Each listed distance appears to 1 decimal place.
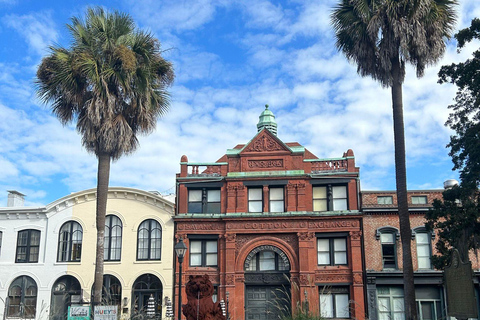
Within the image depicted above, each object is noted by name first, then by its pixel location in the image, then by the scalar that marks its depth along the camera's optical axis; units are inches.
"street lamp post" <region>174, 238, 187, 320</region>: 882.1
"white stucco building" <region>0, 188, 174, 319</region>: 1381.6
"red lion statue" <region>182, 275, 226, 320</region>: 704.4
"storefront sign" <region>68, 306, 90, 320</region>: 857.5
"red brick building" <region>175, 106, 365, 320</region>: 1317.7
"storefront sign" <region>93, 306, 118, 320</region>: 821.9
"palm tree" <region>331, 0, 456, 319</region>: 965.8
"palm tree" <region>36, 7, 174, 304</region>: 1063.6
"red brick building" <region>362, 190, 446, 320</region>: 1277.1
